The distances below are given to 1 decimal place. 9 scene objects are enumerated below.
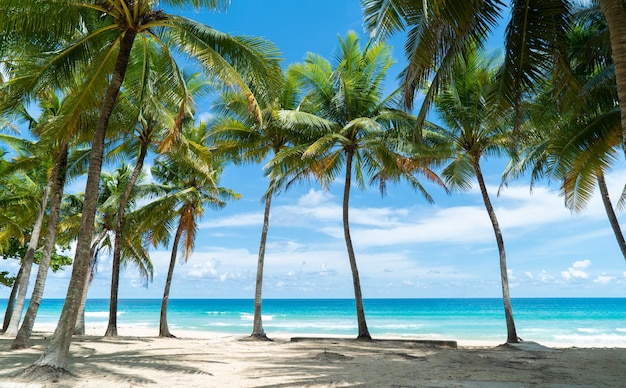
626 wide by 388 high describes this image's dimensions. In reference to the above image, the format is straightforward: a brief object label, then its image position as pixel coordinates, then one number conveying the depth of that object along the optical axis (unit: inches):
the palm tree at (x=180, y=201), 644.7
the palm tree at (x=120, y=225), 577.9
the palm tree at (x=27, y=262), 453.4
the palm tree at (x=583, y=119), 333.4
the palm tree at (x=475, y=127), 495.8
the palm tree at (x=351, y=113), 543.8
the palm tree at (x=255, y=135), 595.6
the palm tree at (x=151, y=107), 362.3
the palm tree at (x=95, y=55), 257.1
